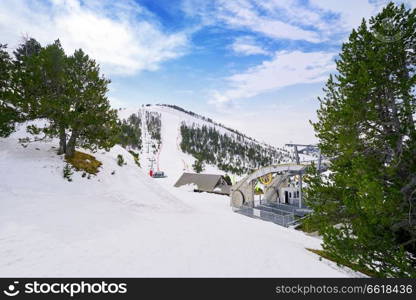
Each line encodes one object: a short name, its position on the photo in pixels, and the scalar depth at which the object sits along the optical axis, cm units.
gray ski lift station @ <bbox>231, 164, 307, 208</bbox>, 2949
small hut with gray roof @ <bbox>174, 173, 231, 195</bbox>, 5338
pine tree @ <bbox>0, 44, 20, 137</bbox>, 1524
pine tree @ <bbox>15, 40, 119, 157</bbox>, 1573
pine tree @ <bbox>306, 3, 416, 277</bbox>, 765
